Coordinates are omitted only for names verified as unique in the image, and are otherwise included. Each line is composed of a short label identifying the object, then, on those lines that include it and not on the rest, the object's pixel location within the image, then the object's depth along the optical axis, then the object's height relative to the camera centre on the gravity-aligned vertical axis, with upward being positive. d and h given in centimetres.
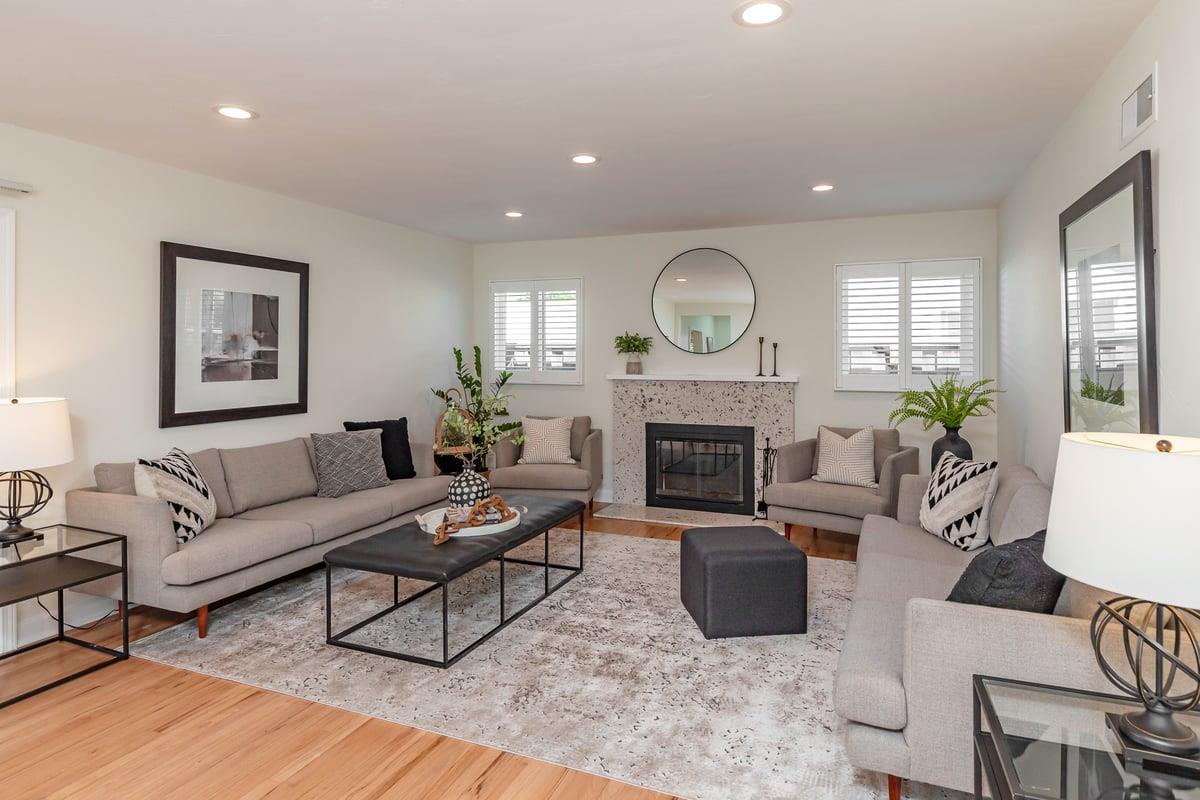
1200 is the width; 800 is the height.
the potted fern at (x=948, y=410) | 480 -2
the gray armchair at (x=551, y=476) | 587 -58
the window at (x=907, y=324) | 552 +68
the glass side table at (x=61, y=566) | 289 -71
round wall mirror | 620 +96
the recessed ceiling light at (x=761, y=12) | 223 +128
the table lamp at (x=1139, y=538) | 126 -25
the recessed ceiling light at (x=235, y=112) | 317 +136
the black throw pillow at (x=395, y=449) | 535 -31
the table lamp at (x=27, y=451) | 299 -19
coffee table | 311 -69
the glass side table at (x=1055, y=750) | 136 -72
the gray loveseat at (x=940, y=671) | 184 -76
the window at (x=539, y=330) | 682 +77
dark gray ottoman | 344 -90
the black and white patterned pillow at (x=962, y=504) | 352 -50
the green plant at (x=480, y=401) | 611 +7
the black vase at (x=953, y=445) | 470 -26
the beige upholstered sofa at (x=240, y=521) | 332 -64
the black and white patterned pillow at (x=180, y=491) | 349 -42
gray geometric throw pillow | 475 -38
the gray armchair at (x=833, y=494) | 476 -60
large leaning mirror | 230 +38
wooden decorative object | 344 -57
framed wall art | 417 +46
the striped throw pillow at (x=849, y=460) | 518 -40
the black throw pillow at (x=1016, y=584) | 200 -51
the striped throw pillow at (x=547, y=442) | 627 -31
